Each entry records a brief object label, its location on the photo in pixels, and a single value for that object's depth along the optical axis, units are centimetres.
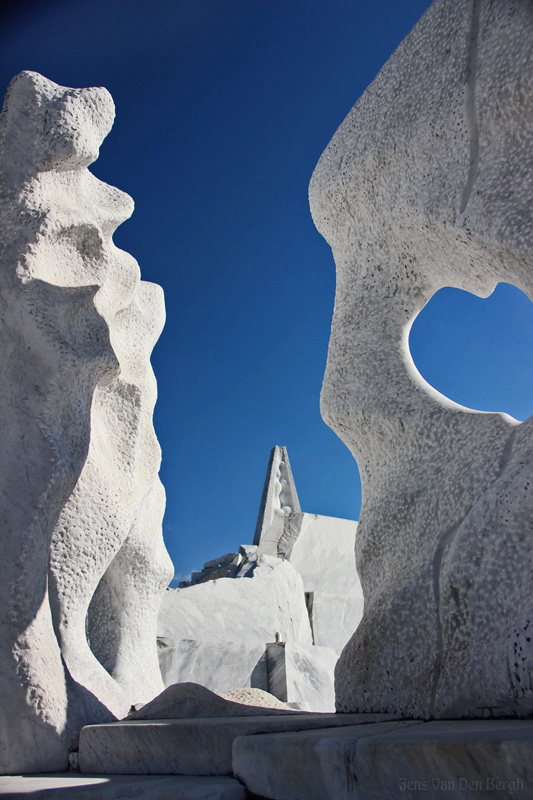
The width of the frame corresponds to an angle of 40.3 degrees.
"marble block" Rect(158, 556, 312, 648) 528
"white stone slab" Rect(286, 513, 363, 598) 920
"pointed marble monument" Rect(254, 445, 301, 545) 1270
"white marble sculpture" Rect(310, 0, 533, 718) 205
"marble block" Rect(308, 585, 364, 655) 719
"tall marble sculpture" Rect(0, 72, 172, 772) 246
